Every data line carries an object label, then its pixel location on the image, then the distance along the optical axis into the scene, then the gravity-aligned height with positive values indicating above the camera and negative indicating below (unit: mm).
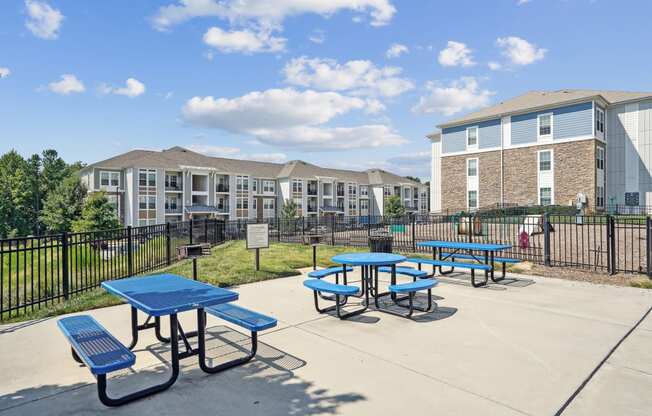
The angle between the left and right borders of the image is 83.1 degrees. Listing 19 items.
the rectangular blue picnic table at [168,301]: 3707 -1008
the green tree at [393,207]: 58500 +39
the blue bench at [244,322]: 4301 -1388
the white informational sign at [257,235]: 10469 -777
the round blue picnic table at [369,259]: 6613 -976
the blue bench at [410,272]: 7204 -1325
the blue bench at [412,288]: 6043 -1351
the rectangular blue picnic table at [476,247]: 9109 -1041
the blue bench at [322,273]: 7367 -1324
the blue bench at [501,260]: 9712 -1426
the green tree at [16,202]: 59844 +1464
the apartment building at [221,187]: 44188 +3259
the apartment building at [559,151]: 32750 +5318
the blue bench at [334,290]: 5900 -1352
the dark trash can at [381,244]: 12302 -1231
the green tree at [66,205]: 39625 +579
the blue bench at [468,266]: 8789 -1421
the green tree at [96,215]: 32188 -478
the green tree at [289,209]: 52844 -127
